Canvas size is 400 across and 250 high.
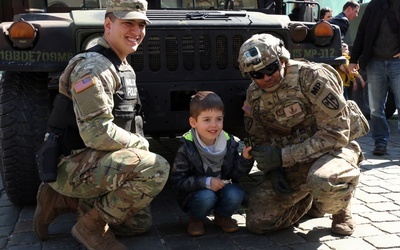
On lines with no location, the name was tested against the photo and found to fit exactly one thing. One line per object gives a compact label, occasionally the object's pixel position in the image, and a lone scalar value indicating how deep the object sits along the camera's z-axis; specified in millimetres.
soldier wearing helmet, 2846
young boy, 2994
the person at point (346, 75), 6172
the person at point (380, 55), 5242
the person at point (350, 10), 6308
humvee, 3234
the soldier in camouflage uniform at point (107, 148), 2602
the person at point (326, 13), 6709
